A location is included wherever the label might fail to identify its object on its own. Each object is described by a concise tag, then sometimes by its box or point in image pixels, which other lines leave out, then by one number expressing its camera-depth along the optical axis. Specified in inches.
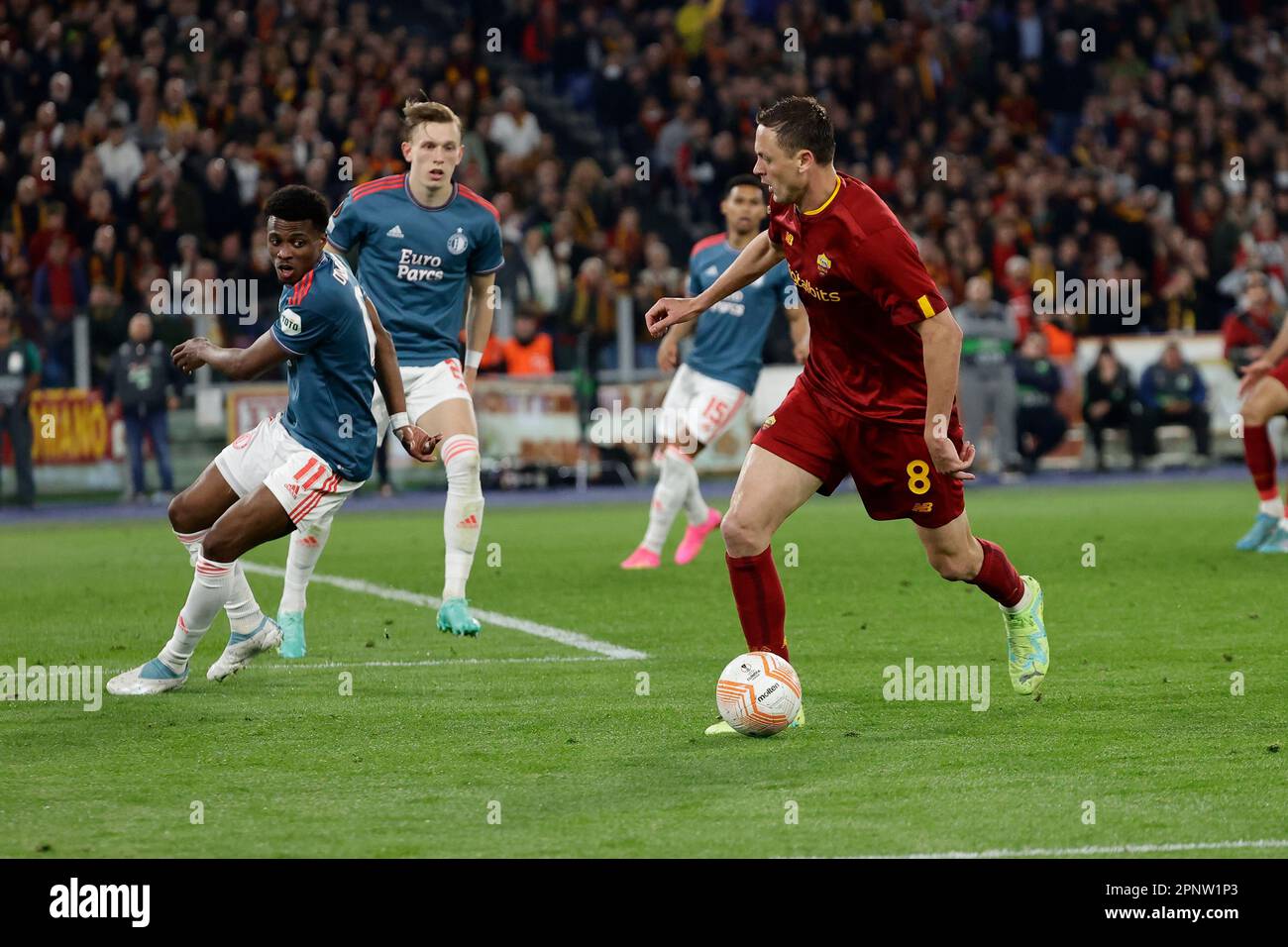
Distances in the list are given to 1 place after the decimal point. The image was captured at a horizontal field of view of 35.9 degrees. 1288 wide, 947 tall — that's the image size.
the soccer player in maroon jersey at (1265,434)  529.0
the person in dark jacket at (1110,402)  881.5
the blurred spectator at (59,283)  808.9
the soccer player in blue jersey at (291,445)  316.2
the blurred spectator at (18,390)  773.3
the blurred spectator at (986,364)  855.1
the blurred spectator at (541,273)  853.8
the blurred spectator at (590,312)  846.5
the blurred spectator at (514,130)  936.3
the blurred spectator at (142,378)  775.1
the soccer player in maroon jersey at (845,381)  280.7
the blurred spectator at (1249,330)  823.1
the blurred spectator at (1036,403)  872.3
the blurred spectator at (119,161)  843.4
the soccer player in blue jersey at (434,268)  391.5
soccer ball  277.1
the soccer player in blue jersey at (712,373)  528.7
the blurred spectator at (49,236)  820.6
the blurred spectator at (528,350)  826.8
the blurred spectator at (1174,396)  890.1
